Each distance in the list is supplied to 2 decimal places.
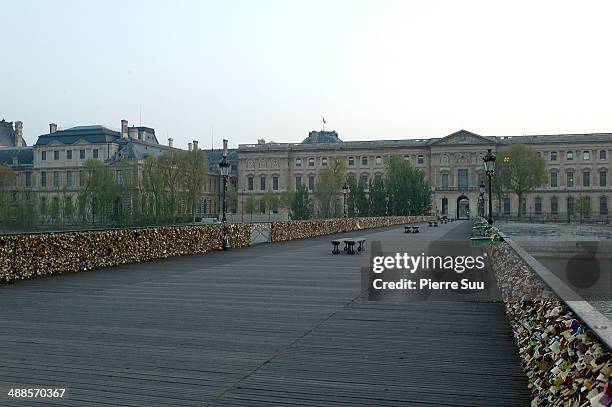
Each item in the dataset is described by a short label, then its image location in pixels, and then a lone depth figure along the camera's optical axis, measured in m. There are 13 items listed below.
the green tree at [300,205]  65.38
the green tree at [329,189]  72.56
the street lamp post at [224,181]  22.22
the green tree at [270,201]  92.03
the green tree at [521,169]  82.81
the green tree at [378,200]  72.00
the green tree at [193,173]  62.47
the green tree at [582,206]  87.78
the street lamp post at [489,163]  24.38
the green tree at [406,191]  74.81
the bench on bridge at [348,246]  20.35
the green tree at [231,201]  84.64
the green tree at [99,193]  51.38
